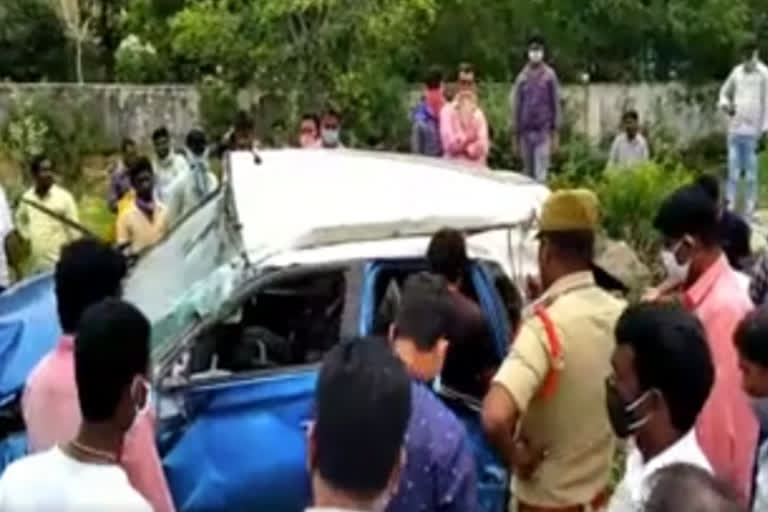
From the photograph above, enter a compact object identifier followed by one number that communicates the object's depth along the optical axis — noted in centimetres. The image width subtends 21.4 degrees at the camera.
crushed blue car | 771
